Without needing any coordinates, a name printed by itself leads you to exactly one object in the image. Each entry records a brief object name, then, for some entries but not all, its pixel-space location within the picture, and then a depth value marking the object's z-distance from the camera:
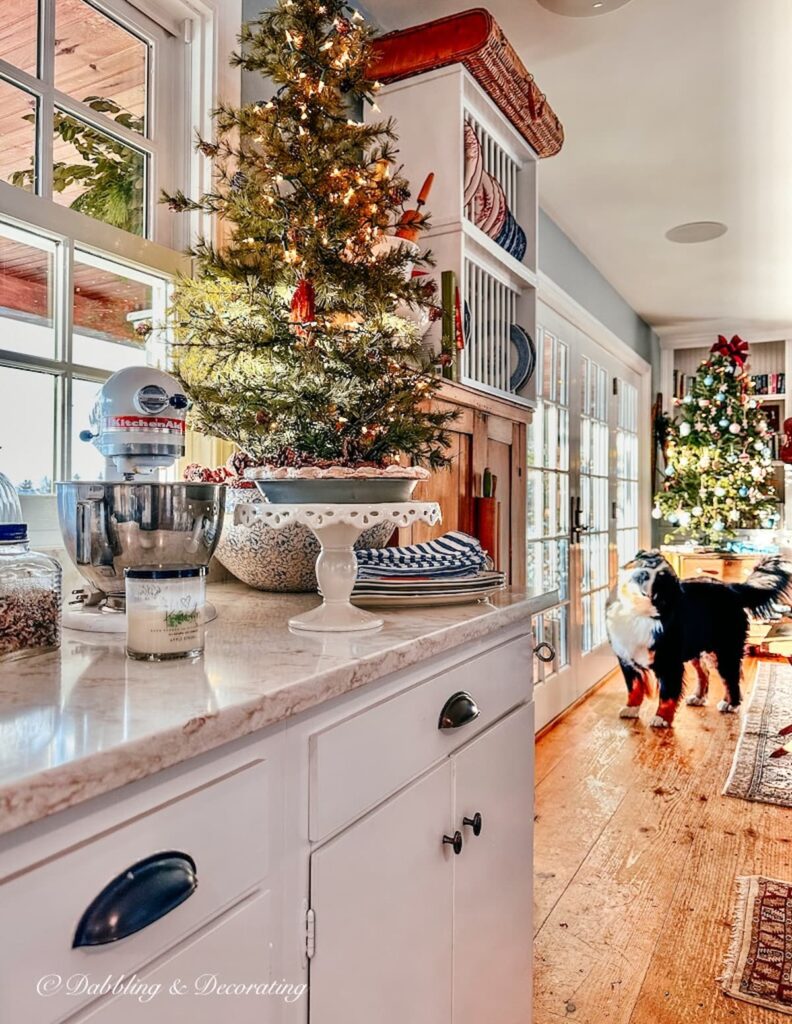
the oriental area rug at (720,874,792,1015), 1.73
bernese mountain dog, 3.73
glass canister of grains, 0.80
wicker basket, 1.89
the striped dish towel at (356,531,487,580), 1.24
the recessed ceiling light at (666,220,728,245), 3.93
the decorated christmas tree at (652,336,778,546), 5.71
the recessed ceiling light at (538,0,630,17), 2.15
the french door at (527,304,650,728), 3.84
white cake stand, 1.02
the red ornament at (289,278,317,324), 1.31
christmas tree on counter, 1.32
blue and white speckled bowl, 1.32
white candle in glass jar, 0.79
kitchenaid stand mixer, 1.01
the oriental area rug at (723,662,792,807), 2.95
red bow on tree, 5.80
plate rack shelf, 1.96
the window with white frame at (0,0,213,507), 1.28
